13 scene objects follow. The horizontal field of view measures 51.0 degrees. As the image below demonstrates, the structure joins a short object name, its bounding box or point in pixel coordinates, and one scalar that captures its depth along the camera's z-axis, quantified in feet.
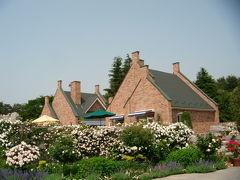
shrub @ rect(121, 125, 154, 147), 43.34
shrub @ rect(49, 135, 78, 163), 35.94
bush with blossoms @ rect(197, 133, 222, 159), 42.50
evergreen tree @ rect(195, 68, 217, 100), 168.76
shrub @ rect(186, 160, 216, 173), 37.40
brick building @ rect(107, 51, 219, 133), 92.43
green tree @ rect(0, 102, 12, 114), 287.36
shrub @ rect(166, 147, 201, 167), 40.52
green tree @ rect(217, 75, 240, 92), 257.77
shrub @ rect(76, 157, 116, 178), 32.71
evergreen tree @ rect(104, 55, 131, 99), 179.49
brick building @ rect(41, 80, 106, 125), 128.88
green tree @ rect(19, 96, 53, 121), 198.39
